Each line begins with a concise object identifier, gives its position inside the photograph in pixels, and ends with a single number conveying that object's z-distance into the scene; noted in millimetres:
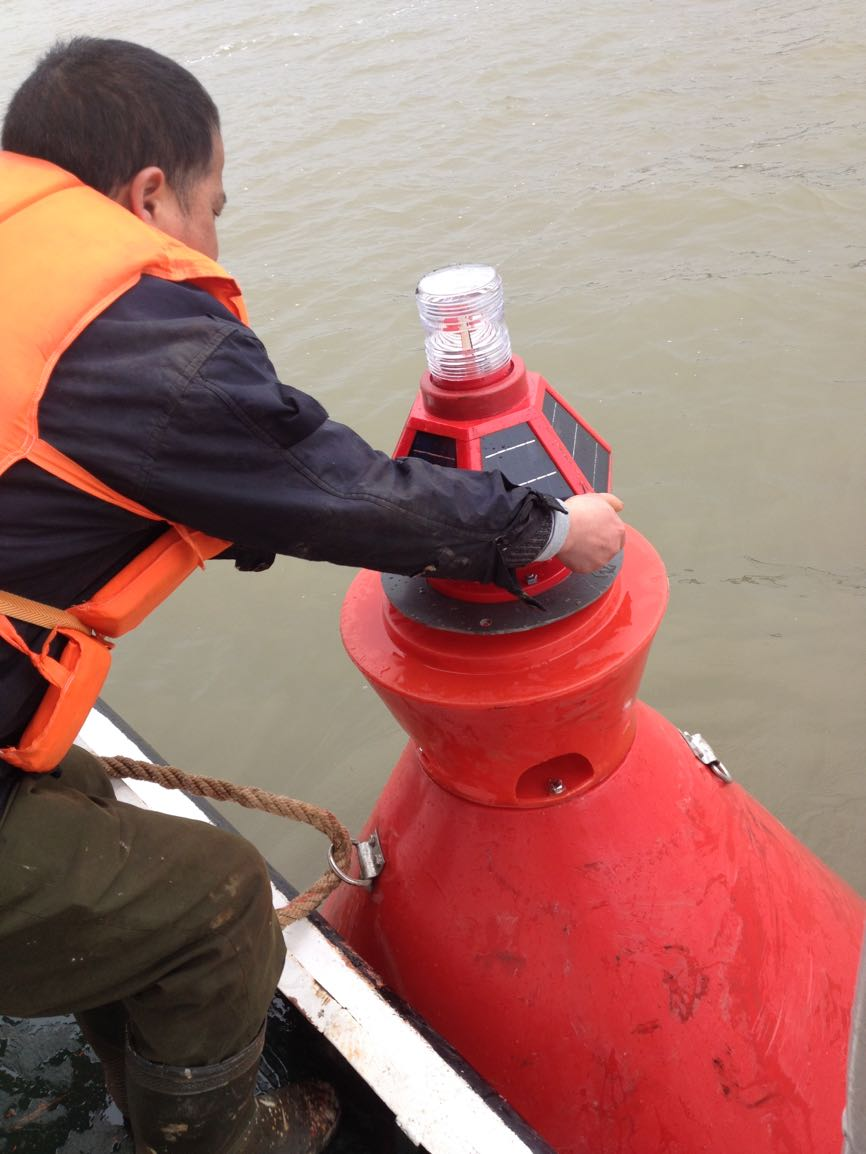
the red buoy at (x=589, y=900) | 1723
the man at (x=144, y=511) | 1423
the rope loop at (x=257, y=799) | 2137
